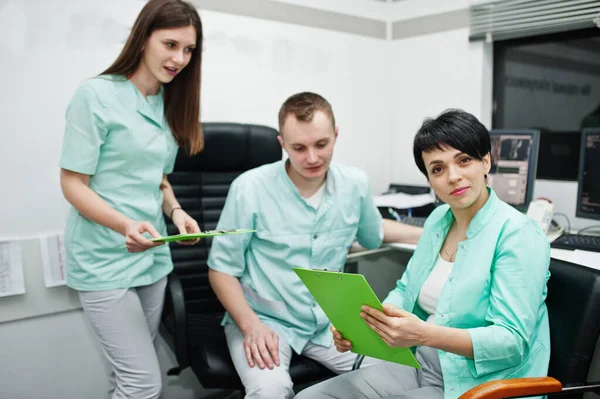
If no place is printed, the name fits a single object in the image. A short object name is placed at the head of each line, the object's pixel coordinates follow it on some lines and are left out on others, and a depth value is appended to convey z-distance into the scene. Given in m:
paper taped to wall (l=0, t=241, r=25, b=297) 1.88
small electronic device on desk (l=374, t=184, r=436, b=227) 2.46
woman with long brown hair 1.47
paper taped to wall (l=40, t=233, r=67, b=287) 1.96
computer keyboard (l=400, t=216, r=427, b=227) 2.31
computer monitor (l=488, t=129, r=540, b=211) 2.19
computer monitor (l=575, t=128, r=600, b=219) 2.02
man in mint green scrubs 1.62
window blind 2.29
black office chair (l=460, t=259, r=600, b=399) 1.10
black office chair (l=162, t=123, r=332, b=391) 2.04
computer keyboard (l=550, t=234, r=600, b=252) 1.88
